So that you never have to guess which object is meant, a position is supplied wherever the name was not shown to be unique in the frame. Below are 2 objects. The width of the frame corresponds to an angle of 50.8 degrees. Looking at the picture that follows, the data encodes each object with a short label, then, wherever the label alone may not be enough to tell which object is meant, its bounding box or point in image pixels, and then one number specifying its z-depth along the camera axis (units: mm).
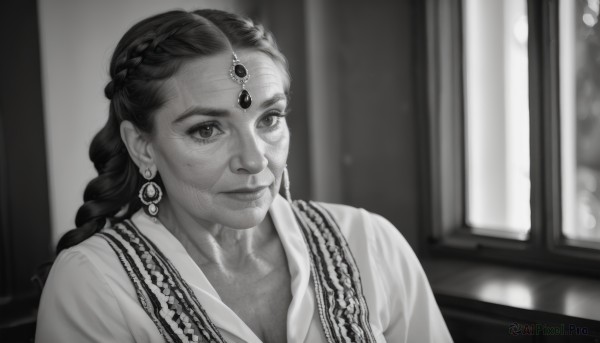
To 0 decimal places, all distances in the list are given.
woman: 1284
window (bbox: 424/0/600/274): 1740
